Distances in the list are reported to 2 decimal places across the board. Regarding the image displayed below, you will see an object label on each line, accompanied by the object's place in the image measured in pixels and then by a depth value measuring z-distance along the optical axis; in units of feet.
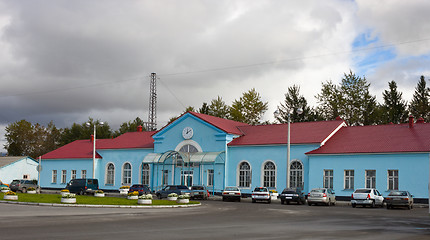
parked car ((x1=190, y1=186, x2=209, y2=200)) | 138.92
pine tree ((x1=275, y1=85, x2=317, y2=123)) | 268.41
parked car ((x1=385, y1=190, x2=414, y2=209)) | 107.45
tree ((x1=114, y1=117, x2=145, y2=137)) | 337.43
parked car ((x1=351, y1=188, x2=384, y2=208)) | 112.78
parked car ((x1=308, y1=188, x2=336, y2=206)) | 116.78
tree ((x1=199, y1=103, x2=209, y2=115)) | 297.74
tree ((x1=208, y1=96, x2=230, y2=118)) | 288.51
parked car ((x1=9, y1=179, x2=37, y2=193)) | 173.99
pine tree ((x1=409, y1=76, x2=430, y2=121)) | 255.66
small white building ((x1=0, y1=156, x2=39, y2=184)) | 228.63
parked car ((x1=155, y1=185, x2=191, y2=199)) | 135.64
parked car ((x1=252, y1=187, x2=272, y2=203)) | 126.82
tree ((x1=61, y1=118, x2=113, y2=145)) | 328.90
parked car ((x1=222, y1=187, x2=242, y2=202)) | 134.92
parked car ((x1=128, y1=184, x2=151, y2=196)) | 141.38
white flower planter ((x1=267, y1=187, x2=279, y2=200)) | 136.77
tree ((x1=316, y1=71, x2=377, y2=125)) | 248.93
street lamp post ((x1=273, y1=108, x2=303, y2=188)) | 132.83
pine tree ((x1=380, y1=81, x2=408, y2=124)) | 253.03
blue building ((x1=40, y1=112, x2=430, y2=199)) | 136.77
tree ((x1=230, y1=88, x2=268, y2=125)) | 275.43
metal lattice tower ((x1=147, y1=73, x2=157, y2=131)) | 235.20
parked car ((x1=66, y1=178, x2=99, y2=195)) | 156.97
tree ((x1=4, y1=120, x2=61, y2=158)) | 336.90
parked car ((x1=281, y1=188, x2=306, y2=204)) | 121.63
